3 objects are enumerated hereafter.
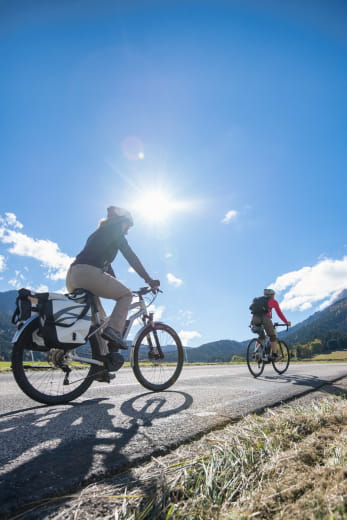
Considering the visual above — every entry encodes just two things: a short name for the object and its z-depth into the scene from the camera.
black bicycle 7.77
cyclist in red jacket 8.02
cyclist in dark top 3.65
